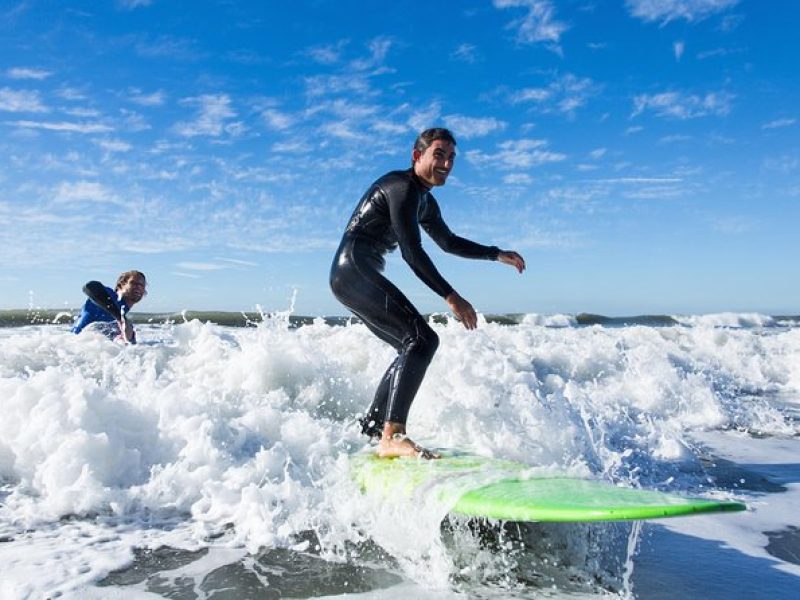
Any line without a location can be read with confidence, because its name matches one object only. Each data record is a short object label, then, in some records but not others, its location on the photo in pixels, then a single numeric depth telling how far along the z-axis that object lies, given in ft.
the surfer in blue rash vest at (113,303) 21.68
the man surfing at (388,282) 12.25
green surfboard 7.60
